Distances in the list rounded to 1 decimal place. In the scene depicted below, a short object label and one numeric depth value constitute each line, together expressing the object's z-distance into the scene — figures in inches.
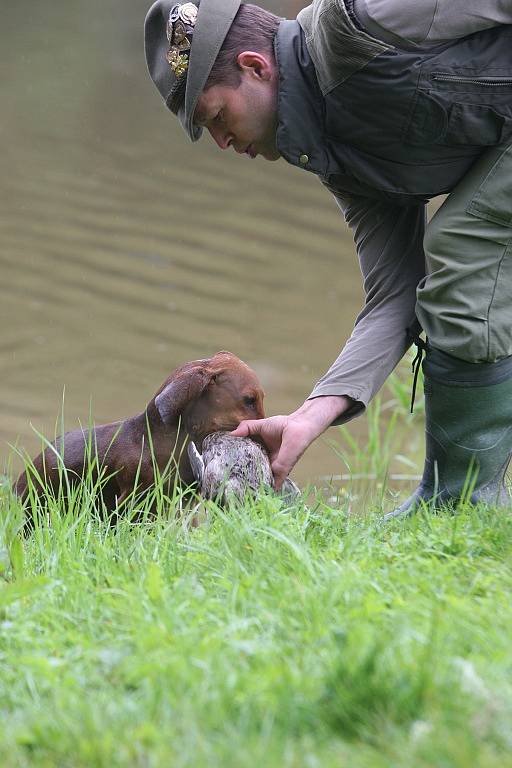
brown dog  332.2
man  266.5
